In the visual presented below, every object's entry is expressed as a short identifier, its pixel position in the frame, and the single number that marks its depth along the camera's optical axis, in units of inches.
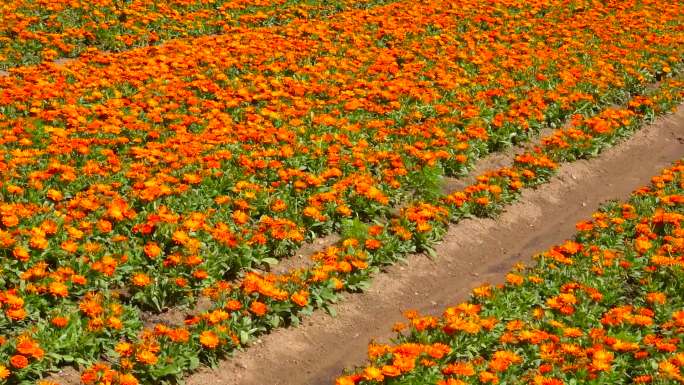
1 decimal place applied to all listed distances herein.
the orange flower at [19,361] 405.3
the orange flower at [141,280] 504.1
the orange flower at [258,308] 494.0
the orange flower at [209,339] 461.4
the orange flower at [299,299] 507.6
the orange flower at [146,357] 430.6
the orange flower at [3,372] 397.4
